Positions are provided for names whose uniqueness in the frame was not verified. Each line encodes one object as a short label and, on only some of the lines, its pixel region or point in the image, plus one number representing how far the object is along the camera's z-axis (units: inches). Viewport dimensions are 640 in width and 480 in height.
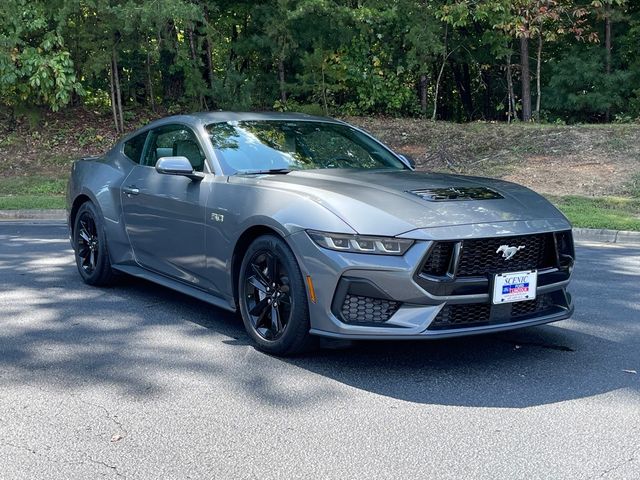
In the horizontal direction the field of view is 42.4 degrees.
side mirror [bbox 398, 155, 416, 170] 260.7
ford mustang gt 183.6
